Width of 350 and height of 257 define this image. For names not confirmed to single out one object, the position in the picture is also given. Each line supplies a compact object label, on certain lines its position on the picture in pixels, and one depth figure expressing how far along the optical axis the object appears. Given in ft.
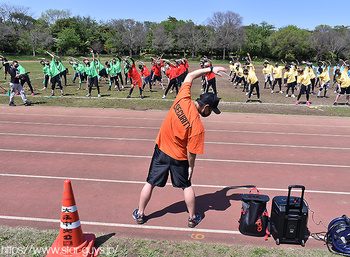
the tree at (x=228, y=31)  229.04
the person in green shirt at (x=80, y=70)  65.77
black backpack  14.12
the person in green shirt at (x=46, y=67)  56.39
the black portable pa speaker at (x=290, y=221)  13.57
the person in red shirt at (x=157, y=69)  61.98
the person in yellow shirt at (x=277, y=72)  62.30
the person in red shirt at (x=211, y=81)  52.42
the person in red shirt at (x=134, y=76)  53.01
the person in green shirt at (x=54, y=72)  52.75
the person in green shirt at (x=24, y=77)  44.84
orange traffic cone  12.58
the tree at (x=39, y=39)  210.59
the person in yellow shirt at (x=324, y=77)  58.29
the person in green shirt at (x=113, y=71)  59.88
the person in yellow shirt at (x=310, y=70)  52.90
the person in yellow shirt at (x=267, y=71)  66.82
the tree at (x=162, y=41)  230.27
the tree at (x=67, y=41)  219.82
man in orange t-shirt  13.24
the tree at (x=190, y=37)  231.50
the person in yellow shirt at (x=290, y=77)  56.90
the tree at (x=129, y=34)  234.17
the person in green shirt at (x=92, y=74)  50.71
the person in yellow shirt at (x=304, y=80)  49.32
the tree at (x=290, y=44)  220.02
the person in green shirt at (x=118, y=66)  59.31
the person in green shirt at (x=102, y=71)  64.21
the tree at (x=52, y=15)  279.28
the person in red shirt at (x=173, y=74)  52.25
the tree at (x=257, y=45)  242.78
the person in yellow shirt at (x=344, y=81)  48.80
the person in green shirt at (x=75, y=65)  68.28
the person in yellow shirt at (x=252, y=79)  49.60
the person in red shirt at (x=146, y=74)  60.76
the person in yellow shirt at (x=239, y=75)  67.10
